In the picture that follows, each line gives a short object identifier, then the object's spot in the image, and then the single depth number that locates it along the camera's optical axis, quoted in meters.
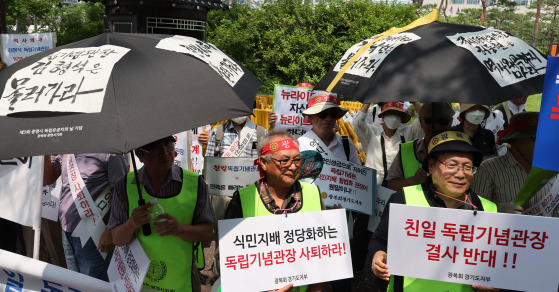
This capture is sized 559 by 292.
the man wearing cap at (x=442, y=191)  2.94
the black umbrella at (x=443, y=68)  3.01
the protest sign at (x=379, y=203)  4.56
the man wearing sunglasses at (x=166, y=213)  3.15
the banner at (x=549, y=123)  2.63
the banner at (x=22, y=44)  7.12
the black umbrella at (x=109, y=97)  2.28
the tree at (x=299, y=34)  16.45
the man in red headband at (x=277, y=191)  3.18
